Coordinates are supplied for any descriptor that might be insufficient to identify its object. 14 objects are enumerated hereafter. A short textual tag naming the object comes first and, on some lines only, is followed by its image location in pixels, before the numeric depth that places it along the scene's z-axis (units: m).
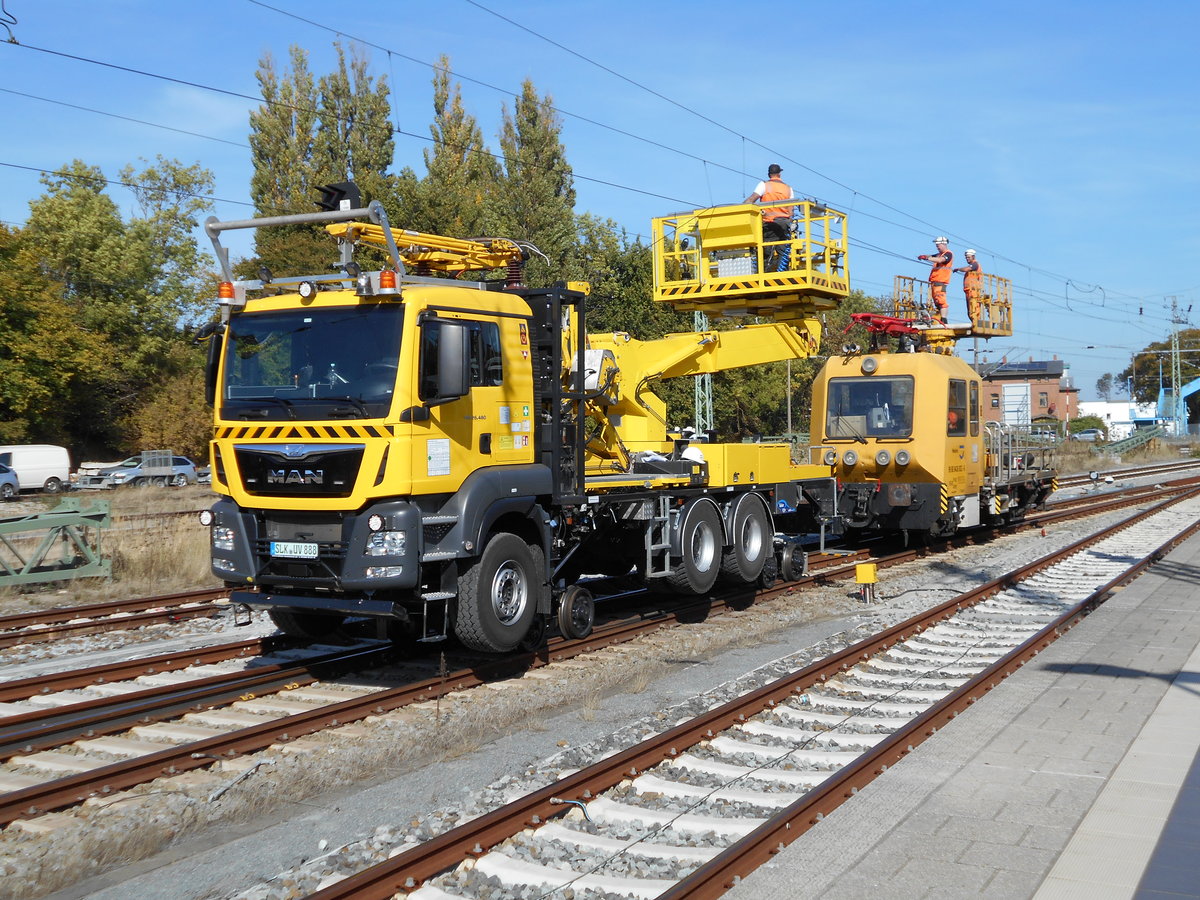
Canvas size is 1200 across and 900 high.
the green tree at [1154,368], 110.69
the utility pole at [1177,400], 74.81
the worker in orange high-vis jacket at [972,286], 20.45
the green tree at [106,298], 45.53
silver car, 40.44
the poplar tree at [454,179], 37.09
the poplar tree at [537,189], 40.03
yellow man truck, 8.26
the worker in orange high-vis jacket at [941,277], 20.16
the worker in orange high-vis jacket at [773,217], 13.42
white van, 37.66
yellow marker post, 13.32
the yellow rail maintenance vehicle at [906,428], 17.50
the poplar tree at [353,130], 48.91
